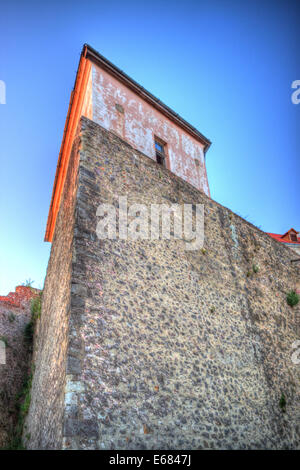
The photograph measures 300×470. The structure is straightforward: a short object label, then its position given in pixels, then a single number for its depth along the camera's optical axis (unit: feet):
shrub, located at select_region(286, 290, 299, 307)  33.42
